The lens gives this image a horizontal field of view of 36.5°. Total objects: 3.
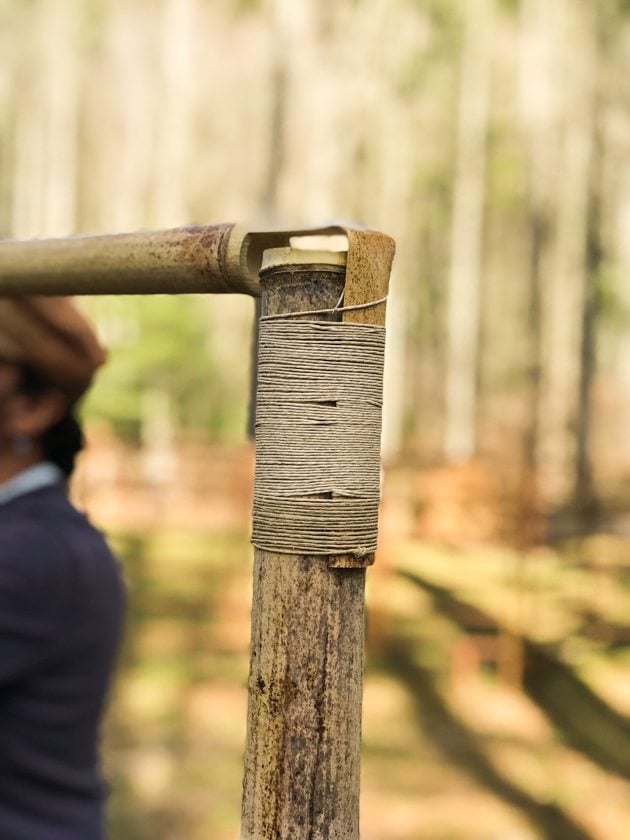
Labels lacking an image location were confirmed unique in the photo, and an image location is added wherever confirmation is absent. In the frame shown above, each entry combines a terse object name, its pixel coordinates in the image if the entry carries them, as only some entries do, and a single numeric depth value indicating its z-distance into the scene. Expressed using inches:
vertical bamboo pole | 34.5
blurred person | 51.0
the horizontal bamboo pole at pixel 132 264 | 37.4
